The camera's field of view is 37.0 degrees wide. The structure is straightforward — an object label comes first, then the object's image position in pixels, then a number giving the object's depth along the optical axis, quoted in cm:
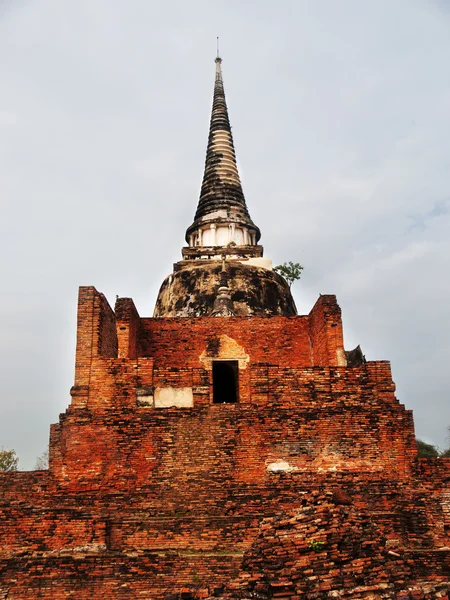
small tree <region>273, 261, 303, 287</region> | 2554
